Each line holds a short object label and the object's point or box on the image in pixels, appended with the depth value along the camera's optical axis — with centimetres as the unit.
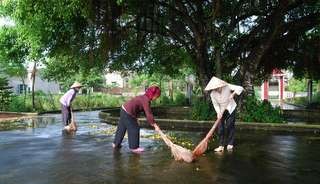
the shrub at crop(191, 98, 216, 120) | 1070
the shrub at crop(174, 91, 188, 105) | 2022
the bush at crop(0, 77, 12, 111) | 1525
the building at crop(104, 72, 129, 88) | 4275
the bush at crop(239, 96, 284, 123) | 982
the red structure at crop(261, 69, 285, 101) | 2471
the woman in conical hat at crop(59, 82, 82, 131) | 899
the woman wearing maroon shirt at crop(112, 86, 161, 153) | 609
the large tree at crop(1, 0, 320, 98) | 948
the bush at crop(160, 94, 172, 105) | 2055
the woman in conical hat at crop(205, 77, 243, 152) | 628
